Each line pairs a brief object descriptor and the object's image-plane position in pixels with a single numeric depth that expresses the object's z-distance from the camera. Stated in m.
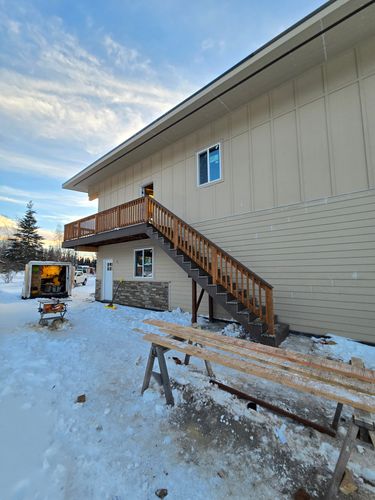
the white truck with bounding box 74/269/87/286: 22.64
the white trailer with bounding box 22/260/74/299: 12.77
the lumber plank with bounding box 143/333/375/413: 1.58
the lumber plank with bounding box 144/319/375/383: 2.05
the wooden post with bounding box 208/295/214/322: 7.56
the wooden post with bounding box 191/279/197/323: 7.31
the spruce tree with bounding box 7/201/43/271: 28.27
